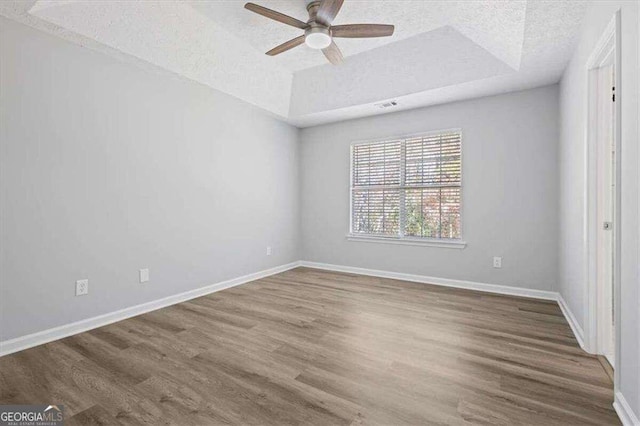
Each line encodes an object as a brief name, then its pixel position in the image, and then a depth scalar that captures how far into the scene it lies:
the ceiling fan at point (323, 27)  2.37
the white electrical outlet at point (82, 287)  2.67
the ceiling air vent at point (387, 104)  4.05
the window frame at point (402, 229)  4.09
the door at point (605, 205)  2.15
